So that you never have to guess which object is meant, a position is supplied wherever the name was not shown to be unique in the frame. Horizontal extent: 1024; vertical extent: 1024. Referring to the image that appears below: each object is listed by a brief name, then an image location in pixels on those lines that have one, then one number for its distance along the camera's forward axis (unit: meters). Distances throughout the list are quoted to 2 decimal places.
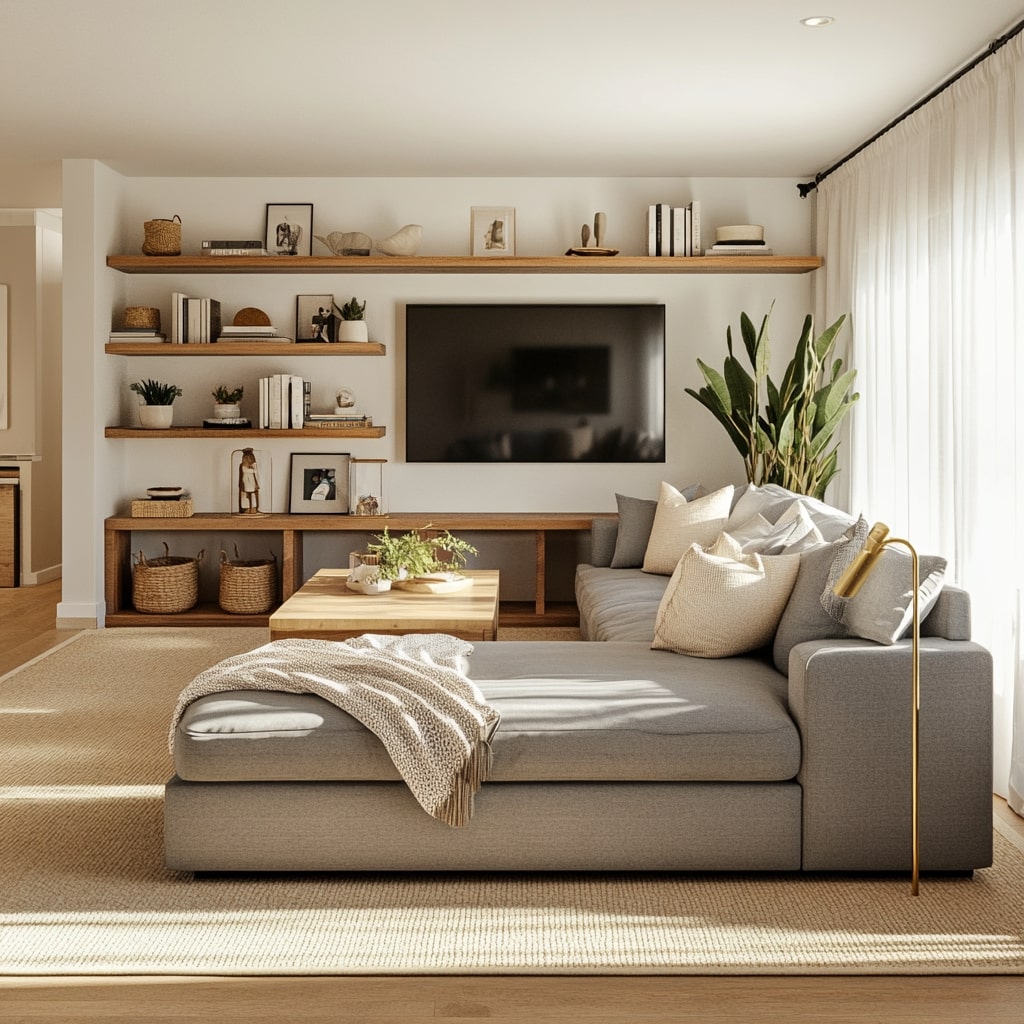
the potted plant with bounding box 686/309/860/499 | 5.76
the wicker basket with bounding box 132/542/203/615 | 6.36
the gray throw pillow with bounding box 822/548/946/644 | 2.88
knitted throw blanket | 2.70
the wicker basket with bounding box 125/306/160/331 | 6.41
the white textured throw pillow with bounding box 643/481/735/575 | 5.20
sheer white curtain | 3.78
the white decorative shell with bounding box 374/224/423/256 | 6.39
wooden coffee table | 4.04
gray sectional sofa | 2.75
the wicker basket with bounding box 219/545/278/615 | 6.33
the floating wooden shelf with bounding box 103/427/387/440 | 6.46
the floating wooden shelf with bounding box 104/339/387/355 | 6.41
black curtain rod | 3.92
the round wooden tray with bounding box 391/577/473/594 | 4.62
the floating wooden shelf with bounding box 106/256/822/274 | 6.36
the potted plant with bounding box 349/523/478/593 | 4.61
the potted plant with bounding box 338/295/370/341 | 6.50
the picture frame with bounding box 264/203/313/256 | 6.58
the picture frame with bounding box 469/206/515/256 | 6.57
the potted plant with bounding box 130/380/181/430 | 6.46
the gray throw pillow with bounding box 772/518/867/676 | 3.11
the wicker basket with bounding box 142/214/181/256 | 6.40
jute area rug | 2.38
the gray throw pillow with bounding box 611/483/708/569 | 5.70
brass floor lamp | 2.58
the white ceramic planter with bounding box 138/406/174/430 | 6.46
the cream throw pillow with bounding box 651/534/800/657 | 3.26
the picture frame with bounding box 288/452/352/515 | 6.73
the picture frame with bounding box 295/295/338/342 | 6.67
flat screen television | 6.66
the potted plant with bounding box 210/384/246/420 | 6.56
